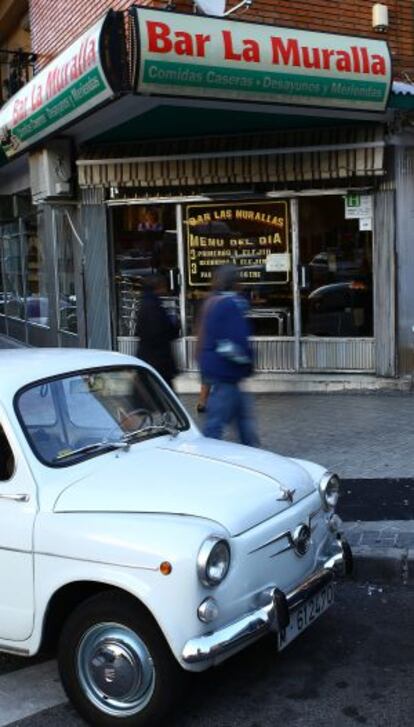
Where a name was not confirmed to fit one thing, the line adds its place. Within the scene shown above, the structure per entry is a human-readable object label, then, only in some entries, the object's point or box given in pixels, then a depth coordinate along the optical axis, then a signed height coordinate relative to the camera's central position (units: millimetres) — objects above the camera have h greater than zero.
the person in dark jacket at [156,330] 7078 -586
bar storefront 9703 +434
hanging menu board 10453 +219
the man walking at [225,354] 6340 -722
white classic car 3238 -1163
